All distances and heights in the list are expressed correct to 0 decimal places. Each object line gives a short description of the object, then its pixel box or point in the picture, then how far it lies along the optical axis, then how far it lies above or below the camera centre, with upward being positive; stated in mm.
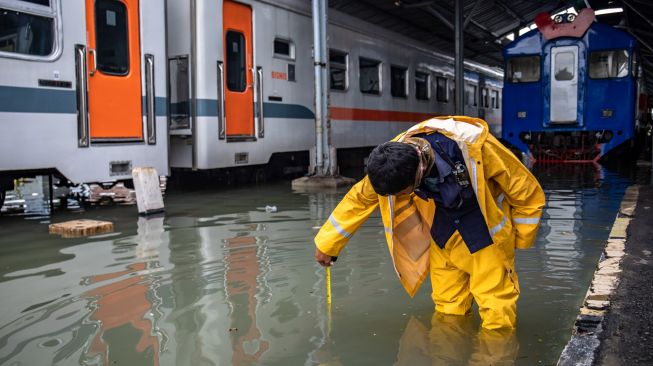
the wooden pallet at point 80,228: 5840 -687
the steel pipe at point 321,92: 9695 +906
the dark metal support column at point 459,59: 16031 +2260
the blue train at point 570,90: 13250 +1237
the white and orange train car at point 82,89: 6332 +706
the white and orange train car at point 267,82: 8539 +1131
